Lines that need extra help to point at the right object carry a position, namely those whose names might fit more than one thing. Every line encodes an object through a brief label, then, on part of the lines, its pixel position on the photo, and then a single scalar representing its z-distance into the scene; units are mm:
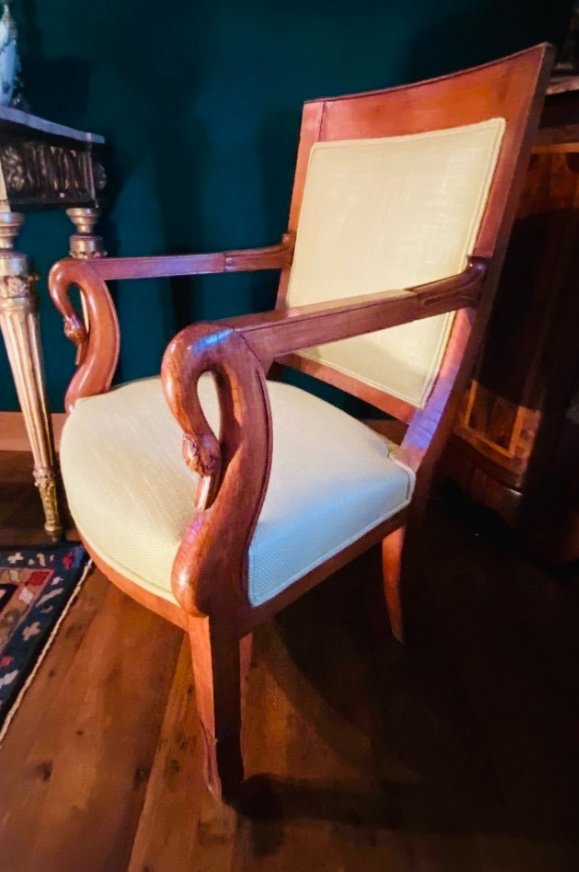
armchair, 553
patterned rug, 941
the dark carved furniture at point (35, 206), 964
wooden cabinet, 998
